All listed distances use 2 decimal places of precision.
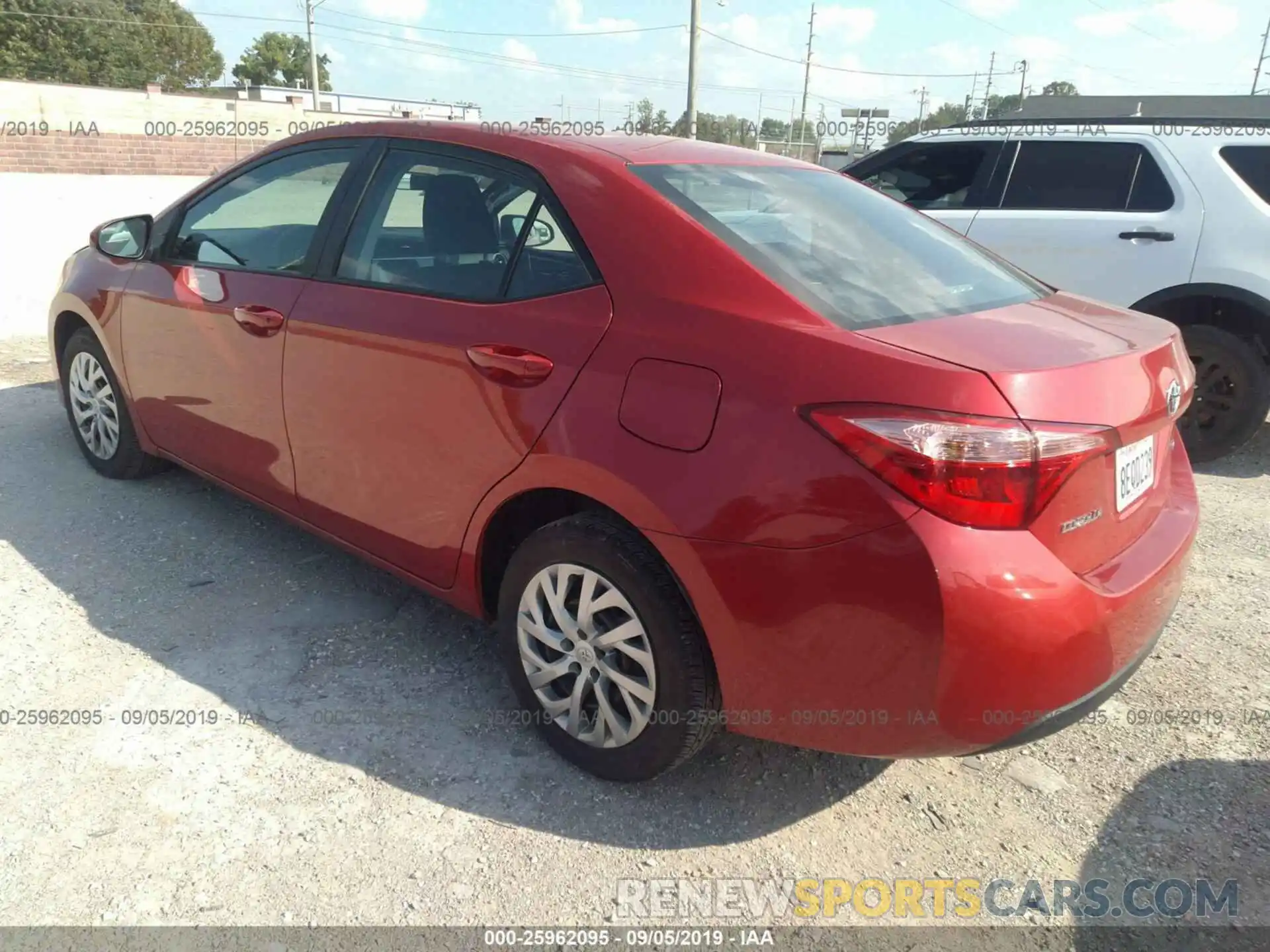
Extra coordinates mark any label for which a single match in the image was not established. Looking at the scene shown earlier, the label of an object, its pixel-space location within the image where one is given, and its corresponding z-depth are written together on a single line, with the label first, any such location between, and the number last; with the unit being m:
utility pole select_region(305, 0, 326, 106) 48.88
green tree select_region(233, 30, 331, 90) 80.56
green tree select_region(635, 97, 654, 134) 40.73
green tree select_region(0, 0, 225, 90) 57.28
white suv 5.04
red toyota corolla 1.89
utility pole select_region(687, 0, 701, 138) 26.80
